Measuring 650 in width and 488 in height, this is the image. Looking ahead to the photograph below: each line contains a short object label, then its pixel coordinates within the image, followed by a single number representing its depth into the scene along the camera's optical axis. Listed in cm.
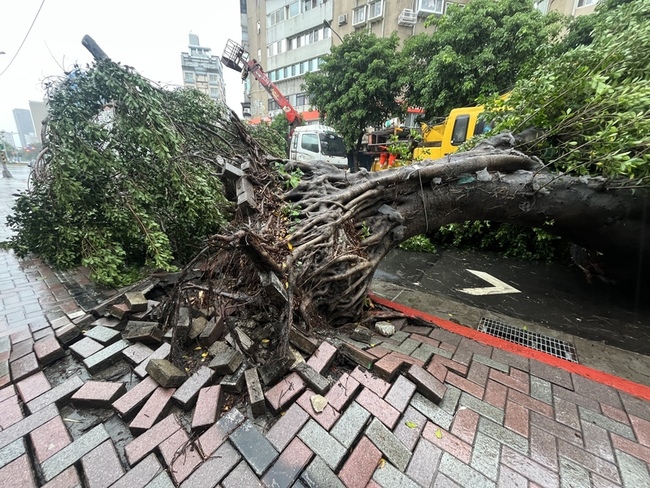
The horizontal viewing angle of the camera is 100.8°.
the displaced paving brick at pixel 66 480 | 128
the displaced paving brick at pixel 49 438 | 143
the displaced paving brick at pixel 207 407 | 155
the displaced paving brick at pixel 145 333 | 213
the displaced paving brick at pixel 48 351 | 201
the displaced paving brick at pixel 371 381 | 185
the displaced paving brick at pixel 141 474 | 130
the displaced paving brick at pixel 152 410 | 154
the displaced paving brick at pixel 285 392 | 166
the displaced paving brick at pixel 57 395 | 168
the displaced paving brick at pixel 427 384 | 186
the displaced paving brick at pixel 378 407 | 167
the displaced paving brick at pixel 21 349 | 205
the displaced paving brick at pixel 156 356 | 188
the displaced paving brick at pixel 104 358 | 194
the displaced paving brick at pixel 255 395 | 163
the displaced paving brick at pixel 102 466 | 131
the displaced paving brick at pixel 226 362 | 182
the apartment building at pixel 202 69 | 5882
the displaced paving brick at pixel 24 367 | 189
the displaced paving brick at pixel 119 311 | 241
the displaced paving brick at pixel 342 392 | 173
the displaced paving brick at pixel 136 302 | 243
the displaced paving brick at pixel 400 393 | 178
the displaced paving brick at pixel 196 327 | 211
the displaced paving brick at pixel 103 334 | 216
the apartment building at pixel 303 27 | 2033
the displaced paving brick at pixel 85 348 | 204
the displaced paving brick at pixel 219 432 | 145
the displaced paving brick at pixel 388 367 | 194
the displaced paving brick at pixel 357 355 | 205
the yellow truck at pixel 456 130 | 840
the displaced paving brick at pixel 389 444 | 148
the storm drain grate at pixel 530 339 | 299
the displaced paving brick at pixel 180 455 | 135
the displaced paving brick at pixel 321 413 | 161
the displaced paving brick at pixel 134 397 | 162
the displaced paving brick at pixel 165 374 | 175
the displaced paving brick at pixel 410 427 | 158
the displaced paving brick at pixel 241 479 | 130
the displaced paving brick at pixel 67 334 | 217
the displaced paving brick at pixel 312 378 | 179
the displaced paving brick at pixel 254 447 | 138
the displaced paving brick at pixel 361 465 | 136
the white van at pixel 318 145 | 1217
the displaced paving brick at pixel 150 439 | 142
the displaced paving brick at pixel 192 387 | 165
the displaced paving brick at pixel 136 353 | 199
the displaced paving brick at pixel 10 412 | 157
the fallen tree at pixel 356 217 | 222
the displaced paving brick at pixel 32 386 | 174
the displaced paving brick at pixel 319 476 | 133
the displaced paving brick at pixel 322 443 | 144
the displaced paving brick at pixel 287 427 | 149
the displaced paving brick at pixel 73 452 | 135
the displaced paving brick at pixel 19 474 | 128
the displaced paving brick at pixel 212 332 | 209
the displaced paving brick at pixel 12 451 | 137
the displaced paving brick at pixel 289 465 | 132
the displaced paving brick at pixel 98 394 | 169
